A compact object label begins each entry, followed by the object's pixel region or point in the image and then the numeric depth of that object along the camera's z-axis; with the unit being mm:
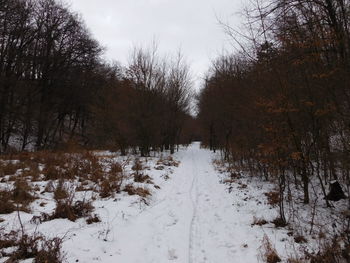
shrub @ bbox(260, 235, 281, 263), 4344
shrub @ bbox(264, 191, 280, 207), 7387
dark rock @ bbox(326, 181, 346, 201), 7414
